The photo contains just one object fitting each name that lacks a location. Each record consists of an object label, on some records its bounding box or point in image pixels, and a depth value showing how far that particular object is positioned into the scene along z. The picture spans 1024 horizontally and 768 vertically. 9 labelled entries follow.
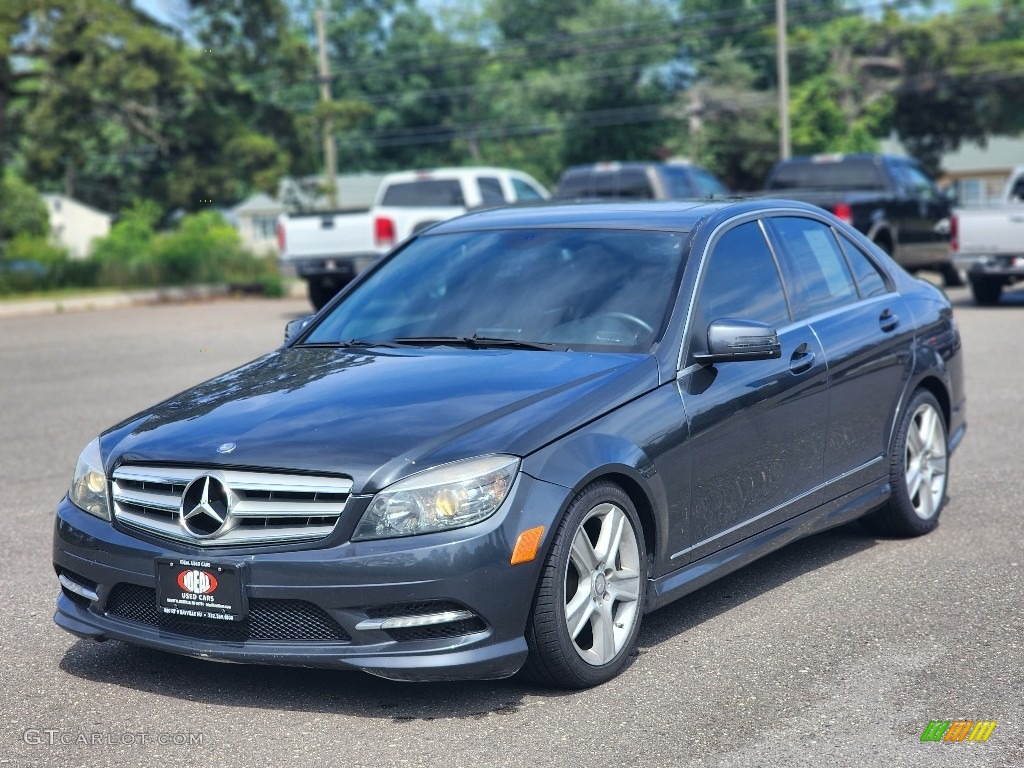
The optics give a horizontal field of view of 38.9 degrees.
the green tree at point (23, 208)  73.37
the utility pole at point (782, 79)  35.78
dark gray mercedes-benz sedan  4.31
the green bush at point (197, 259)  29.52
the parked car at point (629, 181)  22.78
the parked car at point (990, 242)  18.61
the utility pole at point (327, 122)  37.80
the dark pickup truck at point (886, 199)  19.36
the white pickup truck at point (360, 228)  20.86
